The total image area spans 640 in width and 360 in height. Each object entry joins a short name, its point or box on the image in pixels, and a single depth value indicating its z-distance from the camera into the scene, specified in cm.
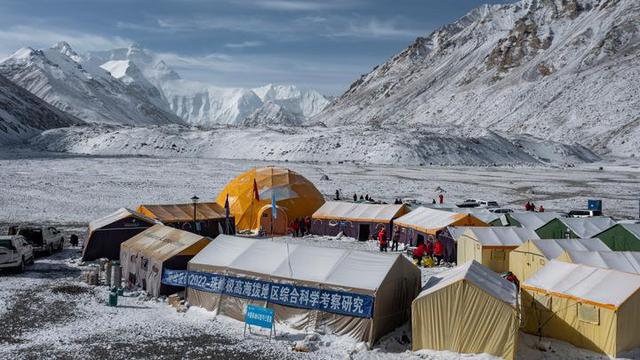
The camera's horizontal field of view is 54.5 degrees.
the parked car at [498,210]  3493
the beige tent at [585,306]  1494
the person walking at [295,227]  3453
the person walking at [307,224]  3497
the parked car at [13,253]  2256
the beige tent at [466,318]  1482
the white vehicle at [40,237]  2688
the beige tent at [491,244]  2464
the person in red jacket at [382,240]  2911
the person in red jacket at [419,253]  2557
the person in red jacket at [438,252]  2659
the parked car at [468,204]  3930
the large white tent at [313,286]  1644
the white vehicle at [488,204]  4206
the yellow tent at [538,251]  2191
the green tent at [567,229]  2806
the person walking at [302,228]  3475
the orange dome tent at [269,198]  3506
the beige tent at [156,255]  2048
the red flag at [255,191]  3472
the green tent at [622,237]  2499
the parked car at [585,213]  3719
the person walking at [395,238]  3008
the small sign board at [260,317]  1641
